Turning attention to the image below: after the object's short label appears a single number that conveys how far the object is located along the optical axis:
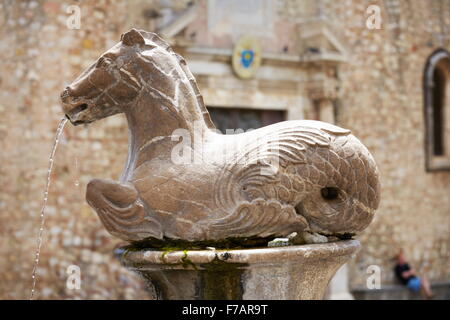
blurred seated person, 11.67
